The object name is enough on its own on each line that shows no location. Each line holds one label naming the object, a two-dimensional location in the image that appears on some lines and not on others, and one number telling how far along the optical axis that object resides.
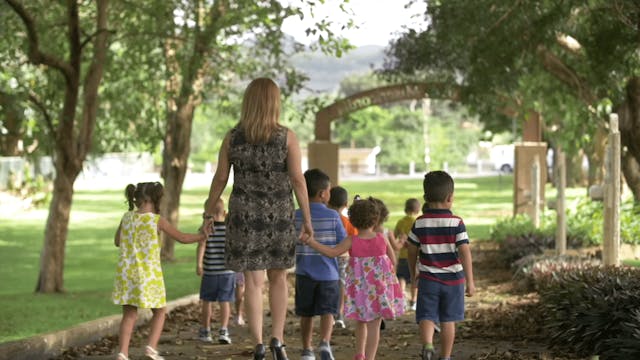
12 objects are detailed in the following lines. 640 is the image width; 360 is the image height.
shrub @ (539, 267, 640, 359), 7.60
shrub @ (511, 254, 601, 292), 13.41
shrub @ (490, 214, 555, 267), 18.88
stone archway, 21.25
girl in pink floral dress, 7.70
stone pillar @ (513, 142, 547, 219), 24.53
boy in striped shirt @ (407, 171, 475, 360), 7.71
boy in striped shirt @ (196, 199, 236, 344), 10.28
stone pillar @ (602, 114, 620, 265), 11.89
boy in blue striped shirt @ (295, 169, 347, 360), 8.18
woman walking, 7.32
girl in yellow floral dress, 8.16
